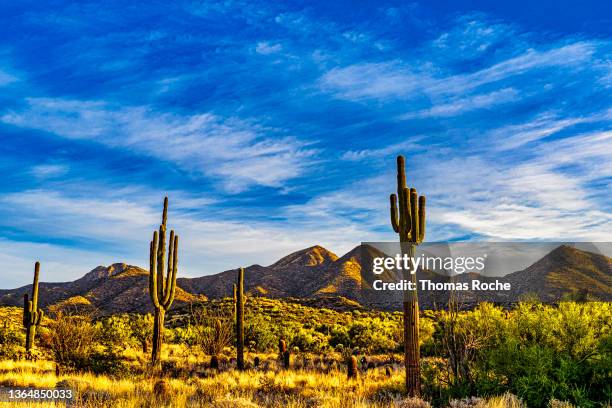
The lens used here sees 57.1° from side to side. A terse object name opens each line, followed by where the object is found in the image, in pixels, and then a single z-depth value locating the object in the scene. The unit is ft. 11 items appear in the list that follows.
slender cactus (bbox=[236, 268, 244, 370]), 73.95
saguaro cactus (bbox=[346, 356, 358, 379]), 58.23
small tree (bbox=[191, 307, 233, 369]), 88.69
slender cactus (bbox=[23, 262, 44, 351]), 94.22
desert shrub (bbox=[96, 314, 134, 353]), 96.99
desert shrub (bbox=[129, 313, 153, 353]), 109.91
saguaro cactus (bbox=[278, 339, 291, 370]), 71.72
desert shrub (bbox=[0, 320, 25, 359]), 81.66
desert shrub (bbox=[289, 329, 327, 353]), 101.24
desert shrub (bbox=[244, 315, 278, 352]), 100.94
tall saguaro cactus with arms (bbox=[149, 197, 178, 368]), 68.90
